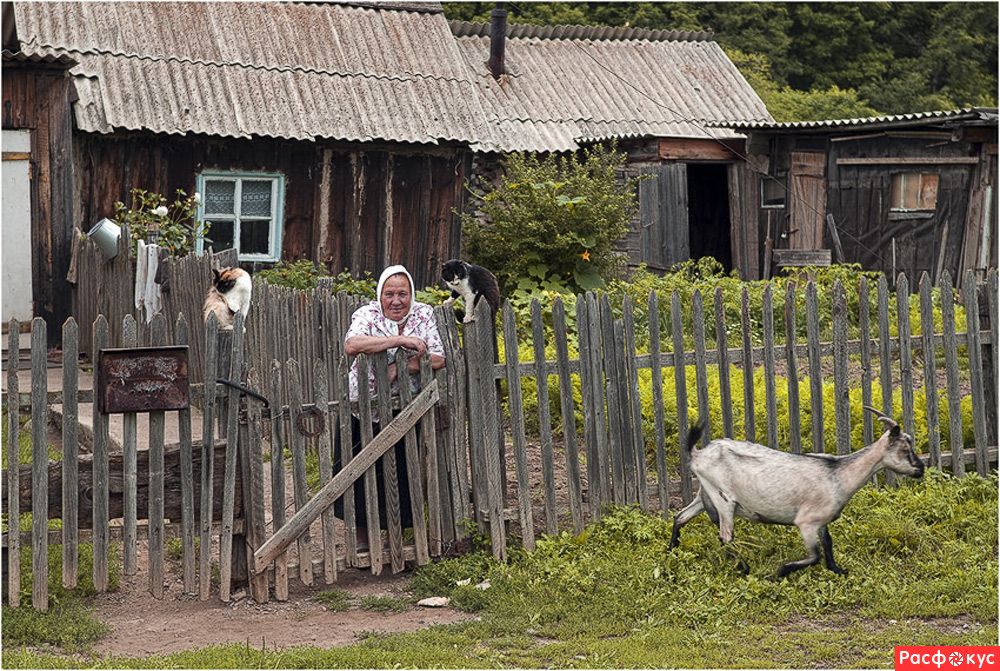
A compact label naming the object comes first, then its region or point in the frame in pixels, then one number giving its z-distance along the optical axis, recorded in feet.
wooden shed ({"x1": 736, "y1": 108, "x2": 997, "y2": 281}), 48.21
